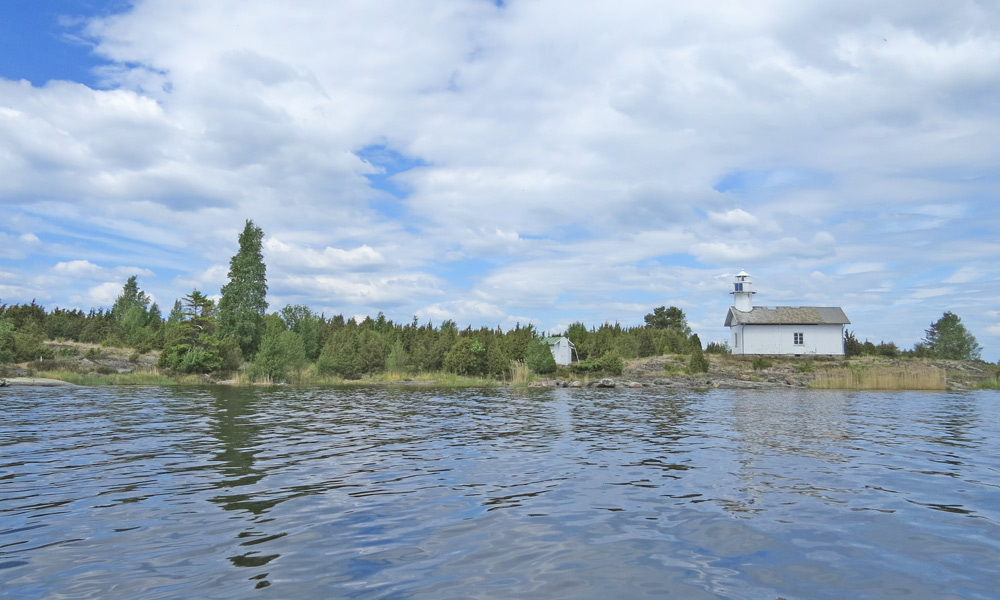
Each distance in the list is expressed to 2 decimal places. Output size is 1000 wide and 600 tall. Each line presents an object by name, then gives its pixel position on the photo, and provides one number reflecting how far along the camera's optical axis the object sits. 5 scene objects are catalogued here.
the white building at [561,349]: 70.83
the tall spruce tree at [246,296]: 65.88
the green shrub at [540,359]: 57.00
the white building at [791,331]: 63.25
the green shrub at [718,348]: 71.57
